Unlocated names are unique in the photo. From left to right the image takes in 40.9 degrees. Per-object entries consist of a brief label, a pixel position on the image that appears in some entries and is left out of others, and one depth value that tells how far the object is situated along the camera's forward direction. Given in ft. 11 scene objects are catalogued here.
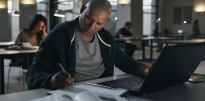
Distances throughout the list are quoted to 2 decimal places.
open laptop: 3.04
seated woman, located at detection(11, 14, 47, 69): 13.27
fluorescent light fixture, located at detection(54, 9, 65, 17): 17.07
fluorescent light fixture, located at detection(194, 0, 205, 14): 41.23
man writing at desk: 4.10
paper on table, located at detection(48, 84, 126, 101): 2.96
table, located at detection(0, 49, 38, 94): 9.15
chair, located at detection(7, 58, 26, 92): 12.25
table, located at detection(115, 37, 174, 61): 22.08
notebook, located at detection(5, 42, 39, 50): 10.50
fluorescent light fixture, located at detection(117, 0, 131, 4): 32.27
